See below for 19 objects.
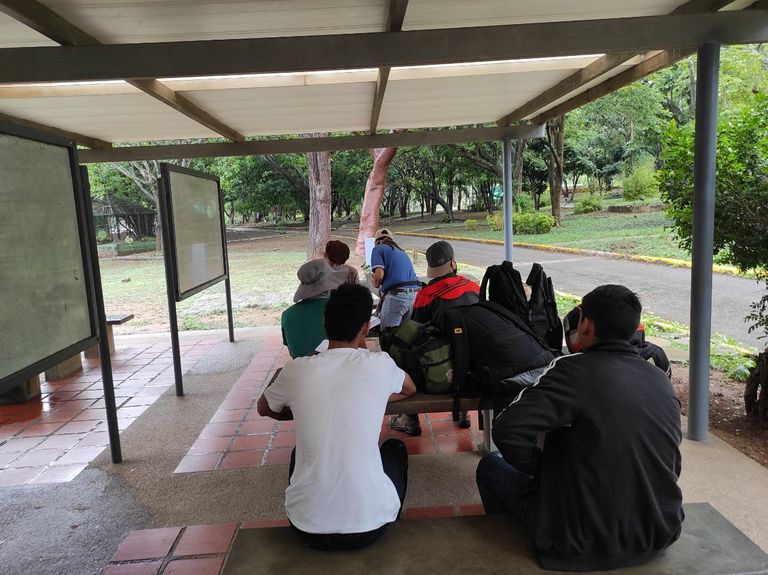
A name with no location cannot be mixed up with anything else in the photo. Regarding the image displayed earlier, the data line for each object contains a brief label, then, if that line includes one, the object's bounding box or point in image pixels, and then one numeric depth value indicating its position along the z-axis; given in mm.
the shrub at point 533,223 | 21969
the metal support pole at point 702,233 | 3507
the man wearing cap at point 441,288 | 3438
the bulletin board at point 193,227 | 5105
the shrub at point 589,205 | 27859
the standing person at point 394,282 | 5148
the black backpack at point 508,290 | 3379
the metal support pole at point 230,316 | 7211
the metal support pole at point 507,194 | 6949
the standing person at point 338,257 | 5051
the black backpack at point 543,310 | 3432
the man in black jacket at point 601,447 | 1758
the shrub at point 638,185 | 27516
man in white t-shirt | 1984
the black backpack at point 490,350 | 2746
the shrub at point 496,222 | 25109
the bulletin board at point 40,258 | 2662
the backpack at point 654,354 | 3441
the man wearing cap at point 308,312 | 3801
